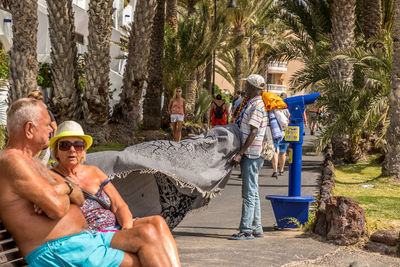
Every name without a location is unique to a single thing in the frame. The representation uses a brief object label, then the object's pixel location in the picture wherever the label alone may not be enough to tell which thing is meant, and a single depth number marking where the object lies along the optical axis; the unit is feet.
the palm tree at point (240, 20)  128.47
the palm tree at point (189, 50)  84.79
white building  73.82
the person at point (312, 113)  84.25
